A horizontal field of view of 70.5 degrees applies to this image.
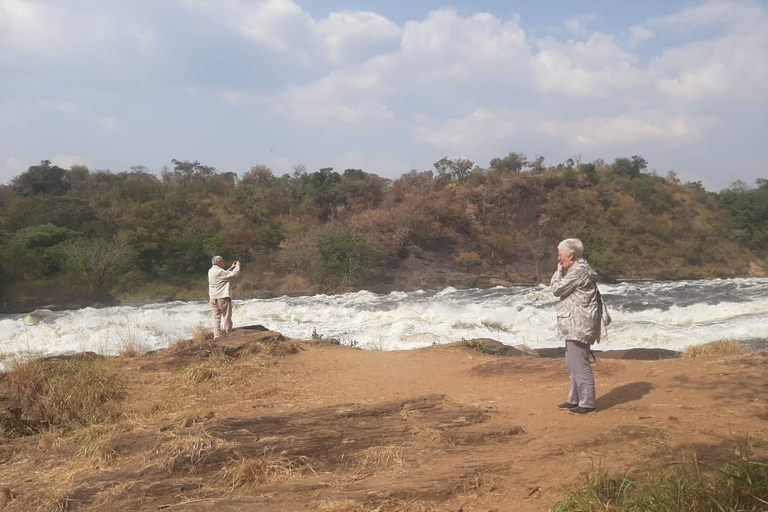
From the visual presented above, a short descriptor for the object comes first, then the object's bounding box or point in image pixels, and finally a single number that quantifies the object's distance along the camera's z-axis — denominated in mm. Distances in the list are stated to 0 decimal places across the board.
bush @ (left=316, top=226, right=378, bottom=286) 29094
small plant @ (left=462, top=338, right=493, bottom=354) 8520
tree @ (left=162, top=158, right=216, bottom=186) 50194
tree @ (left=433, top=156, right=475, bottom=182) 46281
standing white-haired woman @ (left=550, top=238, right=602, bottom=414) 4570
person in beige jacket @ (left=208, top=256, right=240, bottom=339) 8898
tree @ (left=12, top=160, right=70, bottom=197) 42250
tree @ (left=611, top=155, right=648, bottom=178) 50219
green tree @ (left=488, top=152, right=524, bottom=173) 49156
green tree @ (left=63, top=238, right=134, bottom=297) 25078
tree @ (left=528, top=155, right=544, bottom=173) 48344
